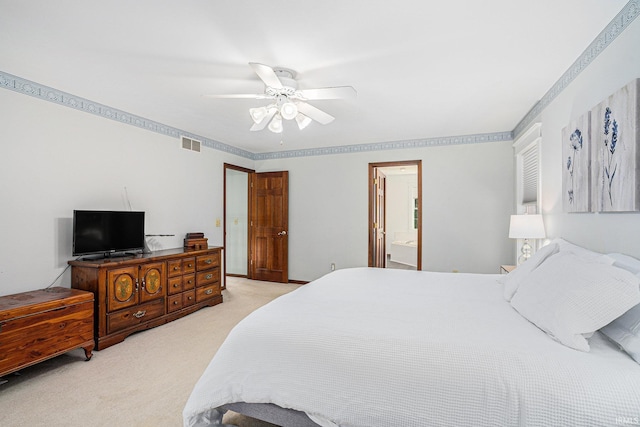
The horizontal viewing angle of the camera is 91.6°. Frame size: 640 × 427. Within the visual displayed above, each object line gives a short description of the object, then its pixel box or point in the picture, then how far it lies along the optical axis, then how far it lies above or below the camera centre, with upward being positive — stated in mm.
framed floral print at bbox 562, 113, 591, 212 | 2111 +367
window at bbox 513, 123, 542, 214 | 3316 +568
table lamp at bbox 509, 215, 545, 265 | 2980 -104
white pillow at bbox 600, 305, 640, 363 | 1226 -489
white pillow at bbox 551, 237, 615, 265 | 1604 -216
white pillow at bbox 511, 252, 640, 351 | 1304 -376
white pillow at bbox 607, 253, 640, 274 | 1512 -234
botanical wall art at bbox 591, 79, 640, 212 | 1602 +368
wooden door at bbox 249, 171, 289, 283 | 5707 -206
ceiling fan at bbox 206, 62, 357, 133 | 2349 +973
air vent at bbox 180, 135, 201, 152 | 4406 +1040
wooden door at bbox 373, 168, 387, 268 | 5320 -84
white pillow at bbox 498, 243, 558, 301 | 2018 -364
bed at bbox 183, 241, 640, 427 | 1139 -624
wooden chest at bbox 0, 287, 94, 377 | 2197 -862
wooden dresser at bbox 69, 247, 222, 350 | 2896 -787
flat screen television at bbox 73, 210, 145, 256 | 3006 -182
